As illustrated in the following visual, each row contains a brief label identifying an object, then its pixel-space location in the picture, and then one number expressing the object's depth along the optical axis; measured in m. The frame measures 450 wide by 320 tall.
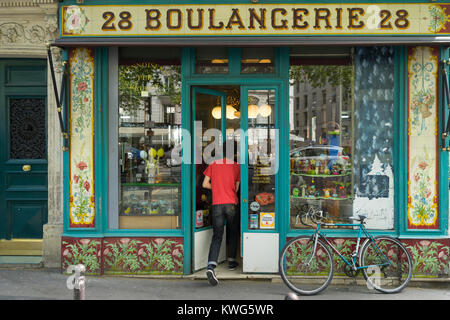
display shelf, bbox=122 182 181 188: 6.99
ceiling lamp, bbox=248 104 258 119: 6.82
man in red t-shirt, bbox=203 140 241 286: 6.69
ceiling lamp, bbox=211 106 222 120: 7.26
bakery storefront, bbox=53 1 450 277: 6.48
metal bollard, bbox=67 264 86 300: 3.87
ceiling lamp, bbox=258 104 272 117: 6.83
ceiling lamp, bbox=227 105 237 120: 7.70
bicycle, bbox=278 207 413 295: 6.25
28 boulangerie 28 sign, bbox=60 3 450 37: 6.40
